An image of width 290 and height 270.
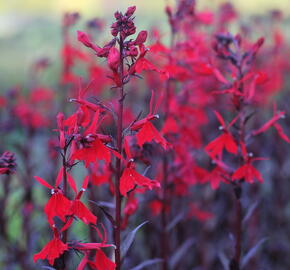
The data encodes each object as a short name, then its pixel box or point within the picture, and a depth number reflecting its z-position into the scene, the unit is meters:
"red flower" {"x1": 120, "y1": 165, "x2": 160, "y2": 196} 0.75
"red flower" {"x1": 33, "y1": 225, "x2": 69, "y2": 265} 0.74
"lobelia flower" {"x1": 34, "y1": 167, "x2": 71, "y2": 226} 0.73
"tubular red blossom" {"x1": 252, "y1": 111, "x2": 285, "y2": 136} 0.86
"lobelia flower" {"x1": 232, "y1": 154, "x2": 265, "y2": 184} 0.84
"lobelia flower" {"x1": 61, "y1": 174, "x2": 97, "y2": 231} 0.74
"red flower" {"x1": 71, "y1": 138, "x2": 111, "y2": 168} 0.74
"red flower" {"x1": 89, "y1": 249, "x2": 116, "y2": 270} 0.75
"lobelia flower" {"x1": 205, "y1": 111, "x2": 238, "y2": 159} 0.84
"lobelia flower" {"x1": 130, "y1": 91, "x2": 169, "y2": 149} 0.76
